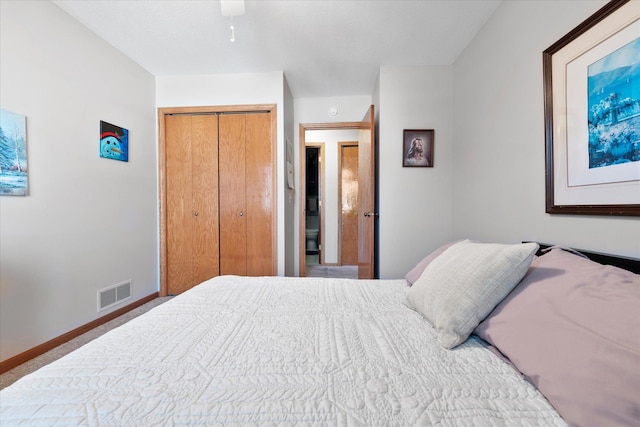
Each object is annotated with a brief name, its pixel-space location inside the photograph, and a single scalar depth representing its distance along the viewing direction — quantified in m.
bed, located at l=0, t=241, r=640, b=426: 0.51
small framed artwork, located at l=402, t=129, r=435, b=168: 2.51
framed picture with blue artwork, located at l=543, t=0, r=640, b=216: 0.92
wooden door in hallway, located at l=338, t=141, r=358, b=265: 4.32
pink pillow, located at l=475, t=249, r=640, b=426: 0.49
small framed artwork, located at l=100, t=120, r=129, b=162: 2.16
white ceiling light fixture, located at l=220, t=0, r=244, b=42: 1.58
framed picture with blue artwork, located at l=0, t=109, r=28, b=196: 1.52
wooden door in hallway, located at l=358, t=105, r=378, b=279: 2.63
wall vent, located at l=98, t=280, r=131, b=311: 2.15
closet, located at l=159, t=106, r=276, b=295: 2.73
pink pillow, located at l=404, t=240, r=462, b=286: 1.33
